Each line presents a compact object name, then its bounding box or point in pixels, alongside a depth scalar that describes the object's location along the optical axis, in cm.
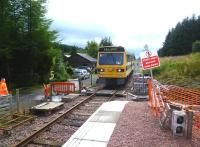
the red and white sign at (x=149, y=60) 1129
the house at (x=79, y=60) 7162
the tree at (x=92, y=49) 9519
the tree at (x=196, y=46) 6485
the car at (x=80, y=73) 4334
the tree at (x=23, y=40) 2508
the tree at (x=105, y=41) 9127
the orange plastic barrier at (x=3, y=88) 1549
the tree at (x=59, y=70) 3508
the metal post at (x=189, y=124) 811
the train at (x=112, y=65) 2311
